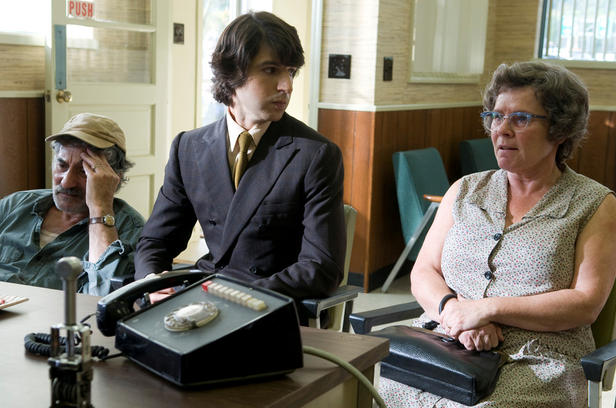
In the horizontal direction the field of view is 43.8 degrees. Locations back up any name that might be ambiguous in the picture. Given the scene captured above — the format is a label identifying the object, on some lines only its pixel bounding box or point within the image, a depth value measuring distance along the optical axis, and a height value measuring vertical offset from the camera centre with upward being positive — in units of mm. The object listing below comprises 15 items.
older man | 2328 -469
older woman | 1857 -434
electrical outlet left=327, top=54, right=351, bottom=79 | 4500 +48
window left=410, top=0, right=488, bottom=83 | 4934 +261
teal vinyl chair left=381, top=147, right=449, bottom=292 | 4410 -669
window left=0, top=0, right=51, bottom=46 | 3490 +189
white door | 3650 -44
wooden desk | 988 -427
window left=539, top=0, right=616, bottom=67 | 5824 +393
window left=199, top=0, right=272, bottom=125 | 6133 +333
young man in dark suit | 2008 -292
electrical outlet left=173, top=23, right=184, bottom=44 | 5199 +233
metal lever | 851 -334
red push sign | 3766 +272
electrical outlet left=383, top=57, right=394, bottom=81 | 4535 +47
